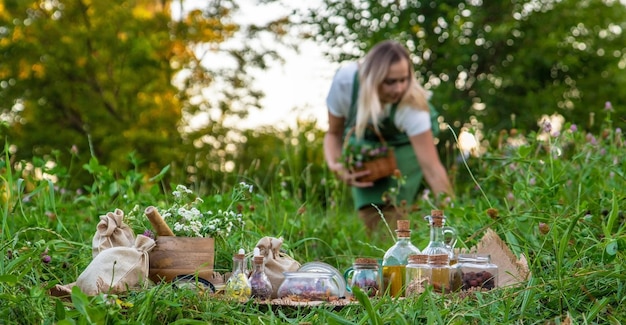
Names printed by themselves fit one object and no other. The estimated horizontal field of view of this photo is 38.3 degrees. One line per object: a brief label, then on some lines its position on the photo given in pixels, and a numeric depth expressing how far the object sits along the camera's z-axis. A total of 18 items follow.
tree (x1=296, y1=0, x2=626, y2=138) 8.60
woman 5.62
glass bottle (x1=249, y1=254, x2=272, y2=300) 2.82
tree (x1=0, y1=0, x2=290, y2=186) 11.84
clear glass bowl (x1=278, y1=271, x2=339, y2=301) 2.78
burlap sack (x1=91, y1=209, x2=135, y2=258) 2.95
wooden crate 2.90
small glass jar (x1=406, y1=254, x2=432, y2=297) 2.89
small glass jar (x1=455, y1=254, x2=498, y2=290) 2.99
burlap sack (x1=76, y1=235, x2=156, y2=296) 2.69
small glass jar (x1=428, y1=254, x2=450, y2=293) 2.89
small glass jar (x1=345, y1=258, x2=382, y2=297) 2.97
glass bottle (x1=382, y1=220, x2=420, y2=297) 3.02
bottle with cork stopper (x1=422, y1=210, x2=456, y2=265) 3.04
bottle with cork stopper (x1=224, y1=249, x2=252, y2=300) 2.74
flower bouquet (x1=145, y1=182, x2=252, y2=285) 2.90
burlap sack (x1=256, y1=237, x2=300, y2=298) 3.04
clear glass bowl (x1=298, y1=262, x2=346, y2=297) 2.86
